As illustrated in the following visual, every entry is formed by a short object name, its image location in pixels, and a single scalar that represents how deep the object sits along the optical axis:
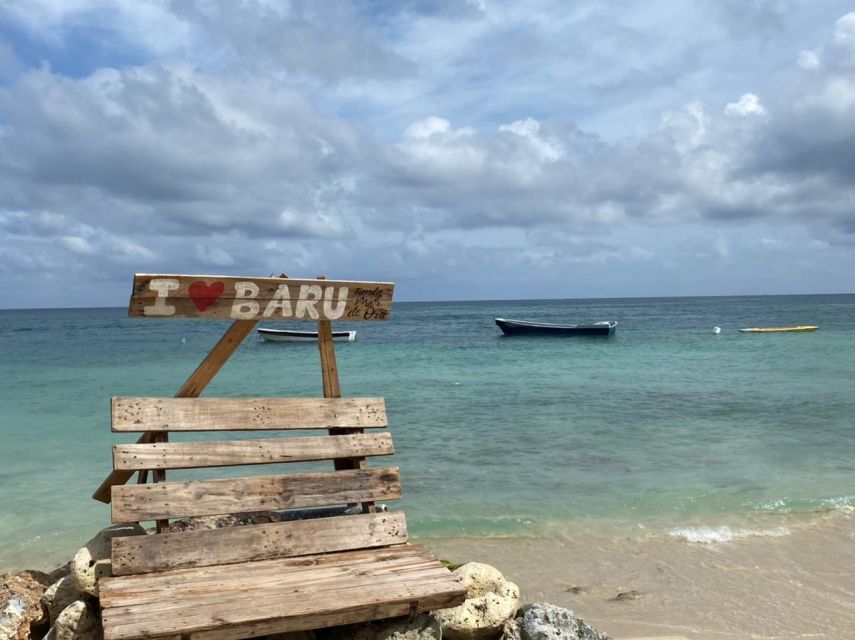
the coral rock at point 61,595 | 5.25
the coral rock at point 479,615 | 5.32
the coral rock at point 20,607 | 5.19
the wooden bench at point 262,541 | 4.02
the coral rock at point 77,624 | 4.71
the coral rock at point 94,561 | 4.82
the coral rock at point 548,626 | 5.05
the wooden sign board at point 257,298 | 5.29
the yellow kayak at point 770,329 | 53.78
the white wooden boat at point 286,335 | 46.78
